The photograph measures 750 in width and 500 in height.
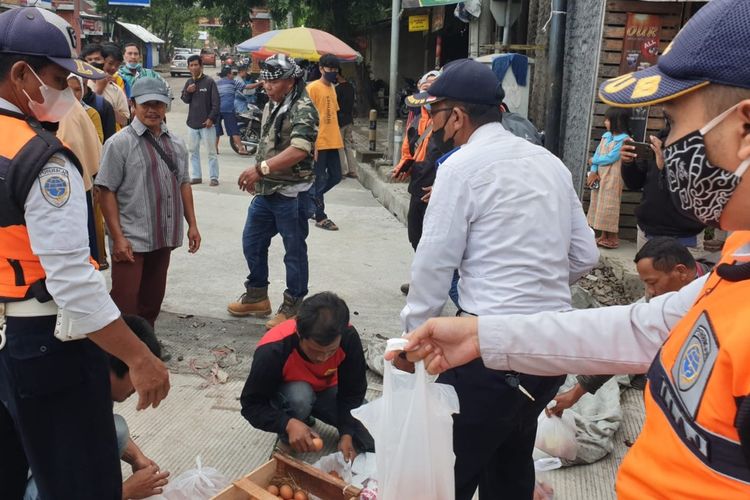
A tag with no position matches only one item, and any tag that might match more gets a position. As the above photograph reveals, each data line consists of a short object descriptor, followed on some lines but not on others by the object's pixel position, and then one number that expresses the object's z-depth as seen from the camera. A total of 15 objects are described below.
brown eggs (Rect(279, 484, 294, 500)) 2.74
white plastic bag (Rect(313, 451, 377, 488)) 2.97
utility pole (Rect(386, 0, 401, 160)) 10.28
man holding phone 3.90
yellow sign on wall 12.70
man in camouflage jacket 4.31
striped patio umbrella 10.14
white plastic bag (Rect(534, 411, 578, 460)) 3.08
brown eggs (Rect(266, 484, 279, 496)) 2.75
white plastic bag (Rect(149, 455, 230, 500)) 2.72
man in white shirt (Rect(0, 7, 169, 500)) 1.78
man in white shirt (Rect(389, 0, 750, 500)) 0.94
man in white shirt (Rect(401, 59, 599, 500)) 2.10
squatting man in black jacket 2.95
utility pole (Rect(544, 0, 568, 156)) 6.24
